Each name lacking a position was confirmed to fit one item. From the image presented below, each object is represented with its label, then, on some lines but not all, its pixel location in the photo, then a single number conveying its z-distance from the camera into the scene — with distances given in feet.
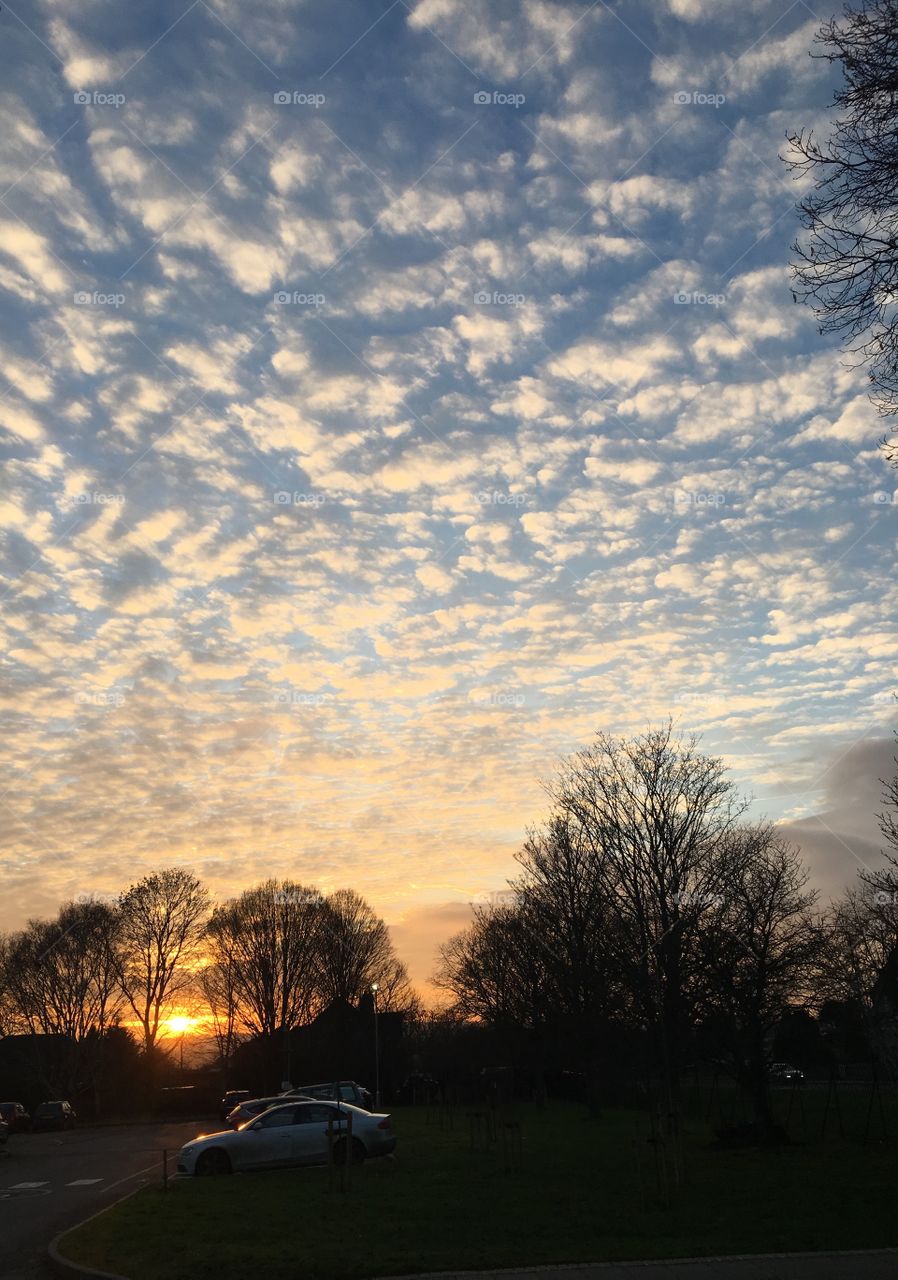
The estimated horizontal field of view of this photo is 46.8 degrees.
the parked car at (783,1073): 150.30
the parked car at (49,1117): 178.40
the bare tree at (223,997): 226.79
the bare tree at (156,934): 213.66
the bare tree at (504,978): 164.04
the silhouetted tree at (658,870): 102.01
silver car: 70.54
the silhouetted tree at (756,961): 82.07
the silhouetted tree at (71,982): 220.02
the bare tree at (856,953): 100.99
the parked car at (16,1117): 159.53
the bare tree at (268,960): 225.35
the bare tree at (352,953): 238.27
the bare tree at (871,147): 29.37
